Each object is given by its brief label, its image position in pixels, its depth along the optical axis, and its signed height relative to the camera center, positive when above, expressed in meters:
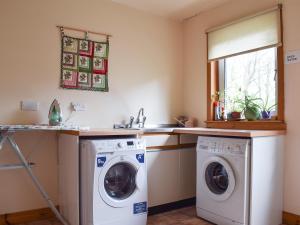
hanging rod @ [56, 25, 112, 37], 2.63 +0.89
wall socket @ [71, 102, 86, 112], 2.69 +0.09
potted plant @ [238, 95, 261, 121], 2.63 +0.07
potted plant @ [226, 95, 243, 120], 2.80 +0.08
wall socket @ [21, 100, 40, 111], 2.43 +0.09
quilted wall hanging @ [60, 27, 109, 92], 2.65 +0.54
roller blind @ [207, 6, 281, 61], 2.49 +0.85
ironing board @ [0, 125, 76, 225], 1.96 -0.19
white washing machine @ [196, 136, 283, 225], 2.08 -0.56
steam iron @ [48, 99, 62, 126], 2.36 +0.00
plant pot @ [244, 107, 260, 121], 2.63 +0.01
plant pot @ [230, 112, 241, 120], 2.79 +0.00
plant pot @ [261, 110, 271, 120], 2.58 +0.00
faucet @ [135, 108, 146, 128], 3.08 -0.06
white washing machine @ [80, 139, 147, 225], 1.99 -0.55
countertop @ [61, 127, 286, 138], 2.04 -0.15
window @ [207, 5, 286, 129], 2.49 +0.46
